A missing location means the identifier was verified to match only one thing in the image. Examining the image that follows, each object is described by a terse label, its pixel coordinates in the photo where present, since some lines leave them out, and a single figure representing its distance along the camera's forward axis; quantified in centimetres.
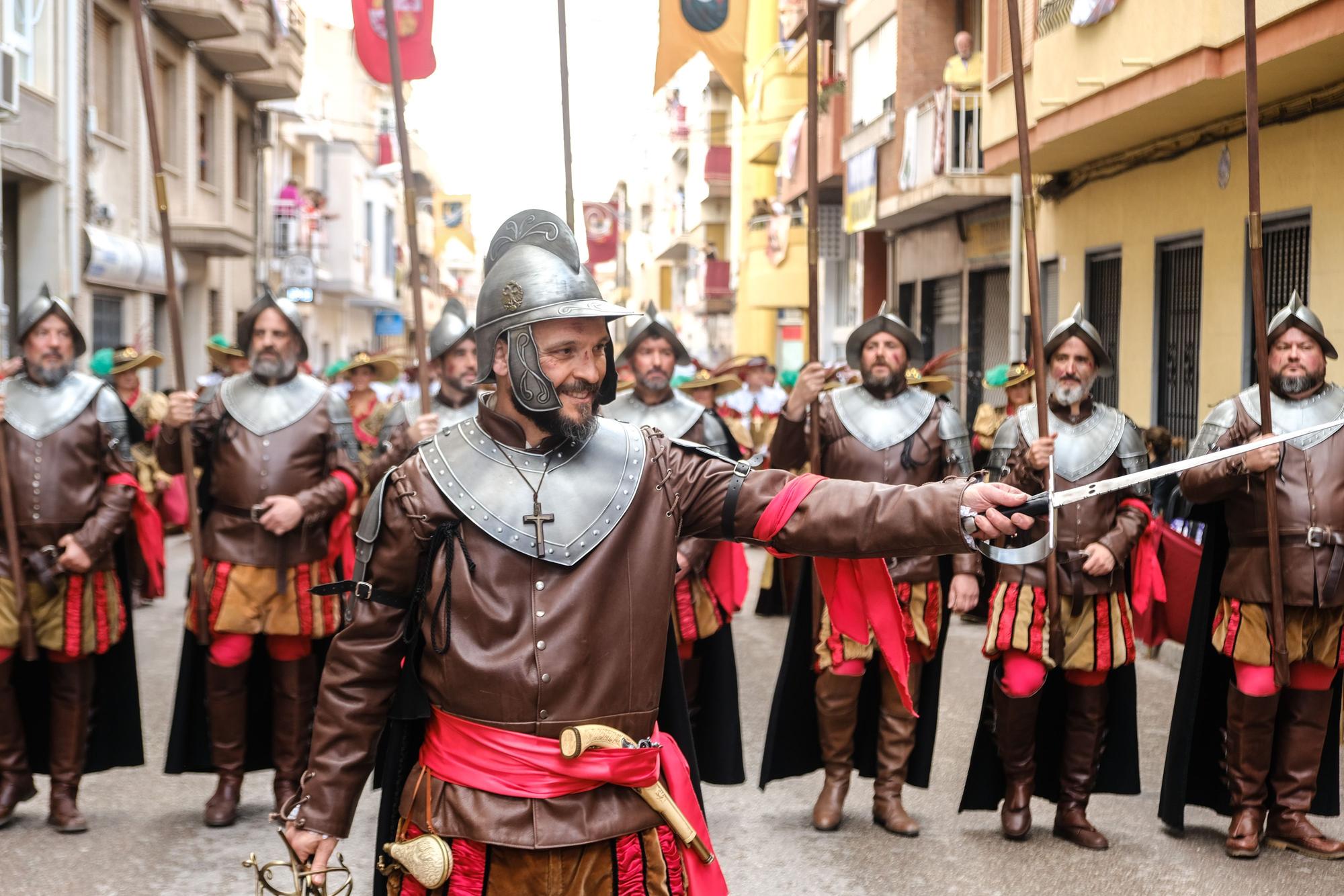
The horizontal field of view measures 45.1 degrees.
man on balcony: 1609
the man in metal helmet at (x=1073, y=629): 589
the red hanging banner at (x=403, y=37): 560
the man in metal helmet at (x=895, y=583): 616
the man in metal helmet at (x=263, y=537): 621
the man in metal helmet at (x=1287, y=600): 562
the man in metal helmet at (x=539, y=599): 322
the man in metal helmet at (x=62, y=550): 608
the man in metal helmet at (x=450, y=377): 751
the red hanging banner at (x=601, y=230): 5000
